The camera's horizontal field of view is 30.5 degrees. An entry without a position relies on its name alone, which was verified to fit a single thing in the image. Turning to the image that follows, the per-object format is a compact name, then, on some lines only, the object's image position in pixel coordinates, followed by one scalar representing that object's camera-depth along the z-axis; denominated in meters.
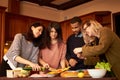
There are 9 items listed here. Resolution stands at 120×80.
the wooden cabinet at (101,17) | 4.66
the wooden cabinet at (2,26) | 4.23
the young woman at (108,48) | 1.37
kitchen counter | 1.21
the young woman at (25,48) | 1.77
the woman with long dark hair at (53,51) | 2.03
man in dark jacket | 2.25
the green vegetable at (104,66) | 1.38
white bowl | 1.30
